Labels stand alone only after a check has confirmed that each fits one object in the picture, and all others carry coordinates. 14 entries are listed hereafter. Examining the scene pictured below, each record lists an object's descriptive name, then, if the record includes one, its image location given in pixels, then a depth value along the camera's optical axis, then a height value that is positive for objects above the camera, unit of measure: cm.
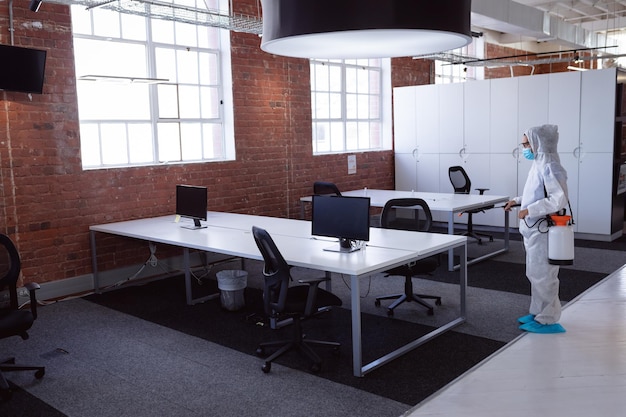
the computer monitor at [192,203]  550 -54
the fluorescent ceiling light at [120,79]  544 +68
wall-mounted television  497 +72
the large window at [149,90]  595 +65
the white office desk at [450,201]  632 -71
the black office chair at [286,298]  371 -102
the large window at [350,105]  859 +62
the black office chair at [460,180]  826 -56
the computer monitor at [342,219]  413 -56
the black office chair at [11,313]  357 -104
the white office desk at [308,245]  374 -78
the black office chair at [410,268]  479 -105
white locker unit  766 +11
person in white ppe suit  421 -60
